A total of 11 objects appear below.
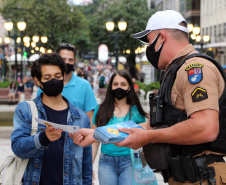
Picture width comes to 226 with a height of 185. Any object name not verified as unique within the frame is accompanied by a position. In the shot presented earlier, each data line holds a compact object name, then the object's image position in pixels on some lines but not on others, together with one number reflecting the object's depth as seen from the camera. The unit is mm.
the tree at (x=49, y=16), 40062
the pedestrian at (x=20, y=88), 23173
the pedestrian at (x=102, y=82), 24597
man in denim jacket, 3268
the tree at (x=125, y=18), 39688
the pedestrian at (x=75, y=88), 5391
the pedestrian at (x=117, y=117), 4961
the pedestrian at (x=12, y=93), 22109
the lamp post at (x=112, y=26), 19891
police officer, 2629
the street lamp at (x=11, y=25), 22609
